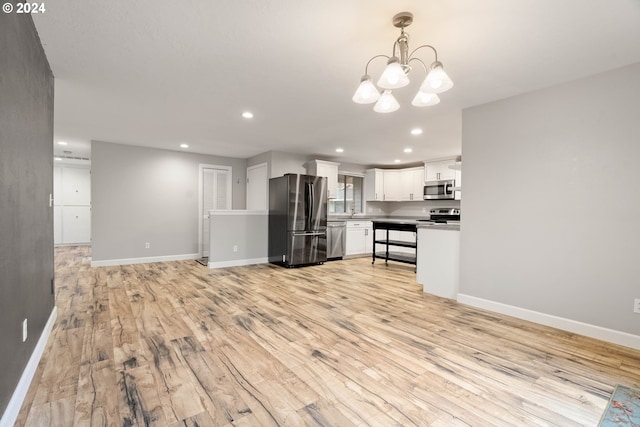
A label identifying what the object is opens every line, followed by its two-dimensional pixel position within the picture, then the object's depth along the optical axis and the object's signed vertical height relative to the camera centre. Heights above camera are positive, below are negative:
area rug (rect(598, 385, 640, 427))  1.52 -1.09
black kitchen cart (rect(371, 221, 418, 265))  5.58 -0.62
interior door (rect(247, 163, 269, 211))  6.37 +0.54
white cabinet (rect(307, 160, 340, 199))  6.48 +0.91
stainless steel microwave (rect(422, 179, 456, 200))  6.56 +0.53
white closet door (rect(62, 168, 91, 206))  8.40 +0.66
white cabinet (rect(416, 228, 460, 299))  3.61 -0.64
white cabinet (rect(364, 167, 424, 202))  7.53 +0.73
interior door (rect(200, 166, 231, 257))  6.65 +0.41
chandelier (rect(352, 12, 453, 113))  1.81 +0.86
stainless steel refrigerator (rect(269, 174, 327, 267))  5.64 -0.17
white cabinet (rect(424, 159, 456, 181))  6.65 +0.97
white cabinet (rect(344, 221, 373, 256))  6.80 -0.63
